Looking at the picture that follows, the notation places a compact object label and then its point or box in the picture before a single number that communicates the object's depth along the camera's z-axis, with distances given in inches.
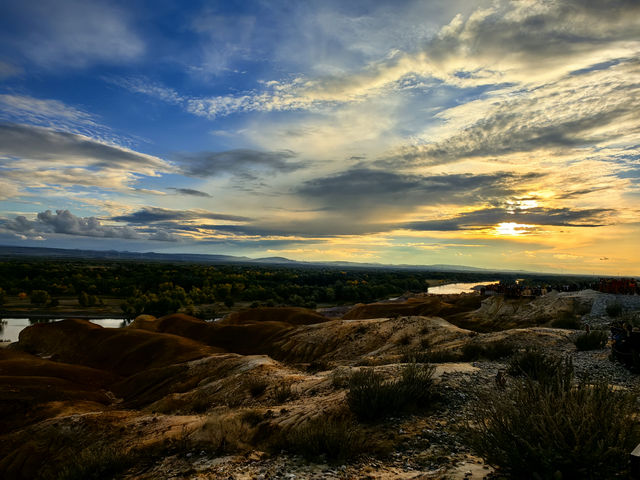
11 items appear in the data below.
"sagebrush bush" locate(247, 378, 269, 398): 602.5
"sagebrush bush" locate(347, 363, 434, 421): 330.6
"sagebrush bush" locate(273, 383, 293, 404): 508.7
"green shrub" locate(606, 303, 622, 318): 1155.1
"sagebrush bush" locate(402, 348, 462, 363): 598.7
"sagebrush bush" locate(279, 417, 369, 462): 259.1
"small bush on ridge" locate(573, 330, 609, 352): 629.3
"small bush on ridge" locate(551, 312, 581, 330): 1054.6
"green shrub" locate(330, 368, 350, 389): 469.1
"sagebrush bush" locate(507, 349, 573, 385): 377.6
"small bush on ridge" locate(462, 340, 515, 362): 599.8
